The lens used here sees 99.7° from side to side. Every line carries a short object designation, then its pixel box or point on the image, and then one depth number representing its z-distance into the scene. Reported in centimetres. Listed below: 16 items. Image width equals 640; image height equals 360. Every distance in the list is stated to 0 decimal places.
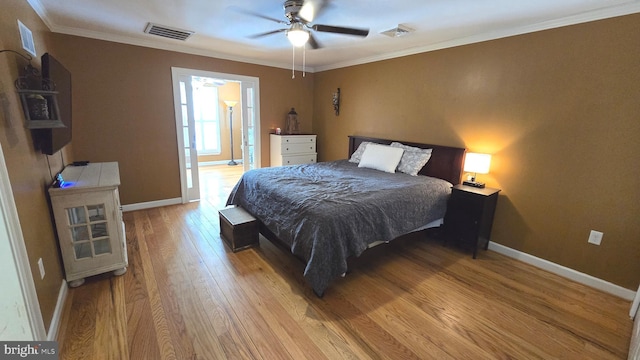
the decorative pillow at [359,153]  423
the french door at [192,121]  409
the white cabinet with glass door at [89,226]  211
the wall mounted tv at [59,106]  196
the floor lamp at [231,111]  740
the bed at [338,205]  213
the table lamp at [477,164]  291
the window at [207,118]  723
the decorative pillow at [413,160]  348
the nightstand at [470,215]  283
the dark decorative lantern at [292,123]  524
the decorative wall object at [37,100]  167
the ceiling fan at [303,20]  221
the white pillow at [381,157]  361
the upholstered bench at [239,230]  285
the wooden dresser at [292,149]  499
